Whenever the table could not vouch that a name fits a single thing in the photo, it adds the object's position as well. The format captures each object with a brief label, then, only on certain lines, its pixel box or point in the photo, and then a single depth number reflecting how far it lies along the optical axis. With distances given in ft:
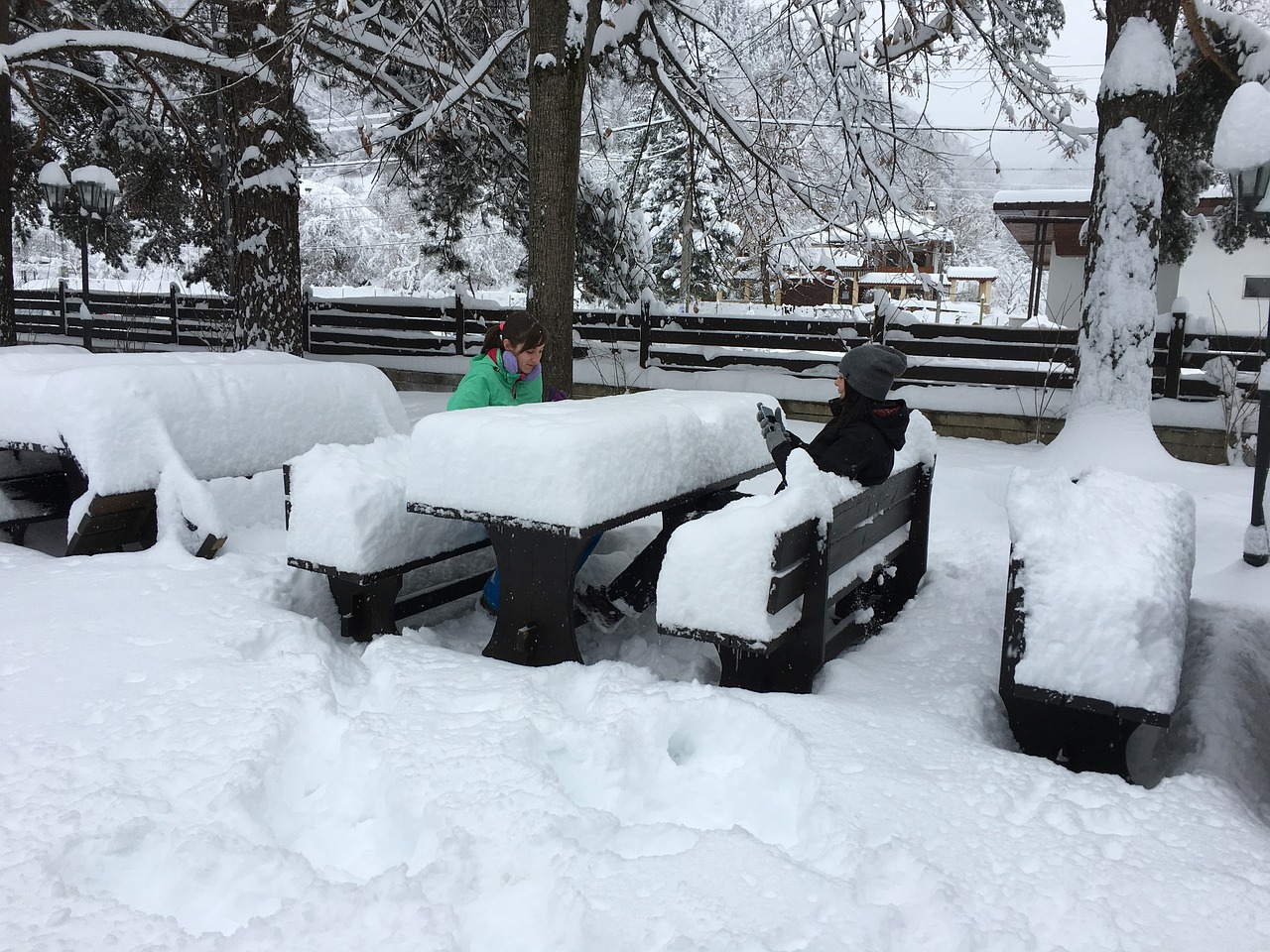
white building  56.95
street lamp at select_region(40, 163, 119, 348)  38.19
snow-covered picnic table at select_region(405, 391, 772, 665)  9.79
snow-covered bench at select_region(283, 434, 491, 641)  11.09
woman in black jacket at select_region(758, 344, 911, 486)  11.53
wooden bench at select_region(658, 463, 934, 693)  9.39
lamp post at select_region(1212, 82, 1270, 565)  12.42
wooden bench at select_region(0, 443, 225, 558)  13.26
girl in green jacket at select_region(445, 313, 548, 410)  13.73
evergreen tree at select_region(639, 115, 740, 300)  76.64
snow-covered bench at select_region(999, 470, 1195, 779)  8.14
